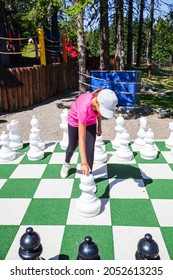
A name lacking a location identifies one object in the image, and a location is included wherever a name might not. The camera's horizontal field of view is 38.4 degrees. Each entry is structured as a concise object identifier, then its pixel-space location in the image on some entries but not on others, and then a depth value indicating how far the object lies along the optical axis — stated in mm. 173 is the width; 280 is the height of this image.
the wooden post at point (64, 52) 10711
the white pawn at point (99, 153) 3611
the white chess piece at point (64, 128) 4077
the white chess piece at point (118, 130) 3896
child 2283
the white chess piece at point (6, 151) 3701
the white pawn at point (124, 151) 3627
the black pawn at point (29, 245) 1659
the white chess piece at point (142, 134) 4047
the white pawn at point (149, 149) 3661
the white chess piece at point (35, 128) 3926
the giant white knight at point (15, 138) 4133
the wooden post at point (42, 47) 8459
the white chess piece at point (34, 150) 3754
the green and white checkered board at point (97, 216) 2111
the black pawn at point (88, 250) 1570
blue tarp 7206
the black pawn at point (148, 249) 1586
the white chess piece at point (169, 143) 4043
